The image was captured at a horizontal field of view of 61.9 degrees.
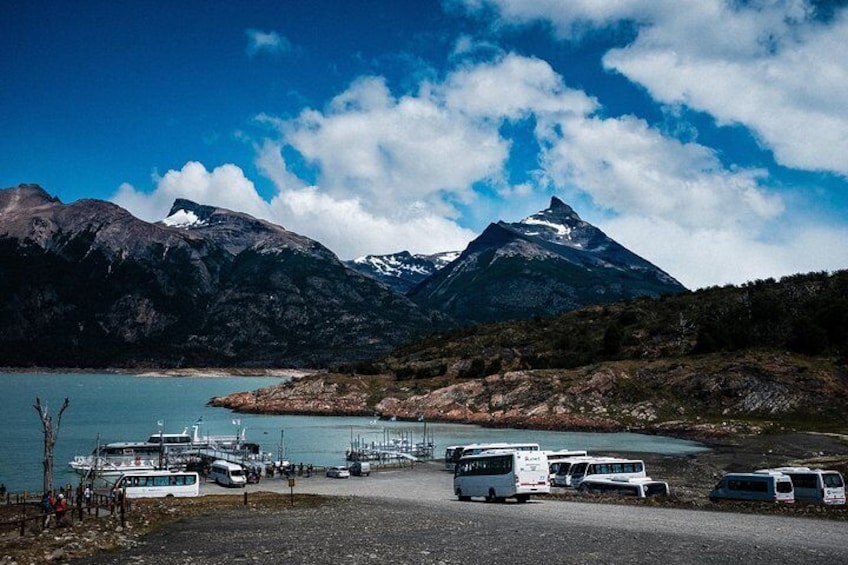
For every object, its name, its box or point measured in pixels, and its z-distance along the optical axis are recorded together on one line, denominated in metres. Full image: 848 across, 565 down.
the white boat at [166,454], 95.44
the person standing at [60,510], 38.38
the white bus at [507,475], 51.31
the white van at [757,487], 49.44
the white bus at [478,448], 80.50
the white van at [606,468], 66.50
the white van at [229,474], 77.12
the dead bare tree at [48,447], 49.78
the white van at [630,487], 55.84
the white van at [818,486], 49.91
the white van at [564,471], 69.56
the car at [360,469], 90.94
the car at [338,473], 86.38
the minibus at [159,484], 66.19
